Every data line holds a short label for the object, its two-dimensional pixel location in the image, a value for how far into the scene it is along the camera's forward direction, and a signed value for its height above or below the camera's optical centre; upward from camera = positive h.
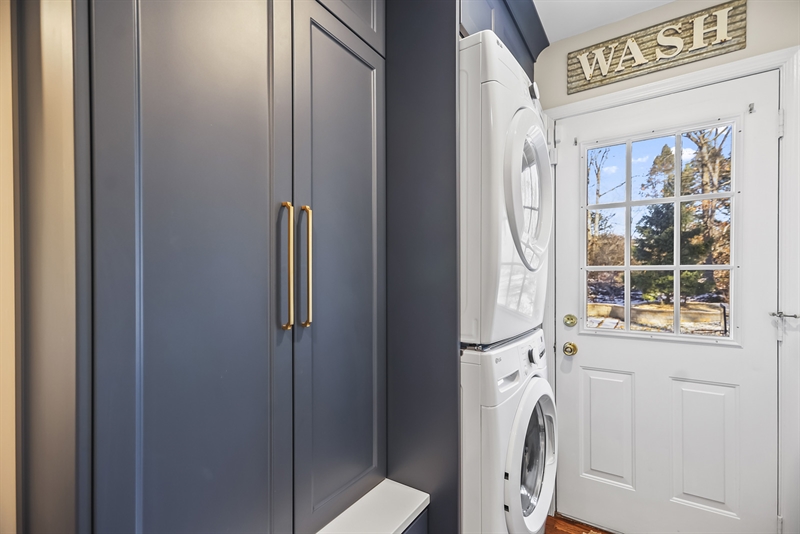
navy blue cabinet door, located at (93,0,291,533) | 0.61 +0.00
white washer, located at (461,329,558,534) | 1.12 -0.52
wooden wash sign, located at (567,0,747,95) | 1.66 +0.99
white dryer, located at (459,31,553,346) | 1.12 +0.21
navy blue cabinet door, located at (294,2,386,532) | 0.95 -0.02
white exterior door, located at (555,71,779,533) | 1.61 -0.22
